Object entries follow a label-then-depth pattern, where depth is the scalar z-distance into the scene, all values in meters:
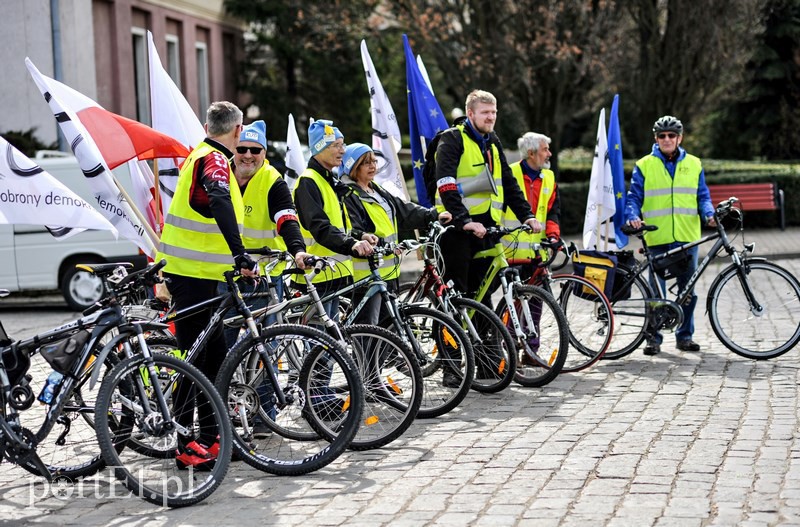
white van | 16.16
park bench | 22.33
